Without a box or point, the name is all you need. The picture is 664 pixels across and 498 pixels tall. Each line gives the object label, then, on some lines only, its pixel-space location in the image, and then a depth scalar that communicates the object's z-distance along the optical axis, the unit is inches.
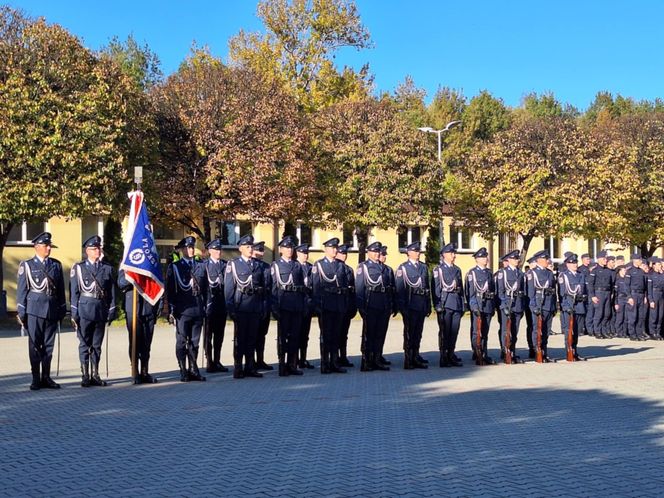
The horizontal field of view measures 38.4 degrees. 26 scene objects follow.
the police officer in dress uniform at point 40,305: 486.3
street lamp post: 1517.0
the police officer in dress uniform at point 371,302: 593.9
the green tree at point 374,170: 1302.9
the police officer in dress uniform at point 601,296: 888.3
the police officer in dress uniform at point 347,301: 593.6
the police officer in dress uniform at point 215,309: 571.2
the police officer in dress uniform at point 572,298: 673.0
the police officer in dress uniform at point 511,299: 634.8
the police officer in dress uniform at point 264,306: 556.1
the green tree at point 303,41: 1895.9
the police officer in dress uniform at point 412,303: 605.3
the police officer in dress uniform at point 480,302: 621.9
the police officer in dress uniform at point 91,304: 497.0
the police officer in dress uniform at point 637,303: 869.2
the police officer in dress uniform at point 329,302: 576.7
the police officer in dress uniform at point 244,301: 544.1
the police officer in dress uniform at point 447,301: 612.1
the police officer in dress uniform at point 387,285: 599.8
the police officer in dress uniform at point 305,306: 577.1
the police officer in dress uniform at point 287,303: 561.3
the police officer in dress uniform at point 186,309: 526.6
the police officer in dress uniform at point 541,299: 645.9
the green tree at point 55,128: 976.9
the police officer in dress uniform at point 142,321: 518.9
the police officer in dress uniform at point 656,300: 872.9
